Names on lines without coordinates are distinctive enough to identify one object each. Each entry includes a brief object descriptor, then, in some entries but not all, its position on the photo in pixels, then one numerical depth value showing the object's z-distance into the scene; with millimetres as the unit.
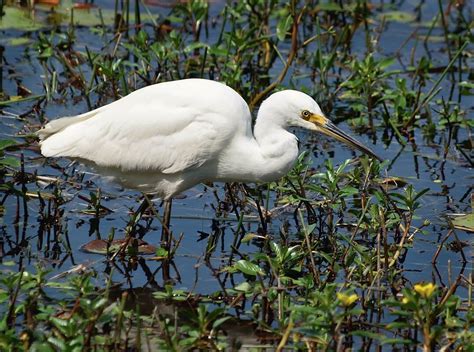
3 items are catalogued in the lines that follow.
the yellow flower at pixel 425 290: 8156
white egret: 11195
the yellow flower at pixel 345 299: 8266
